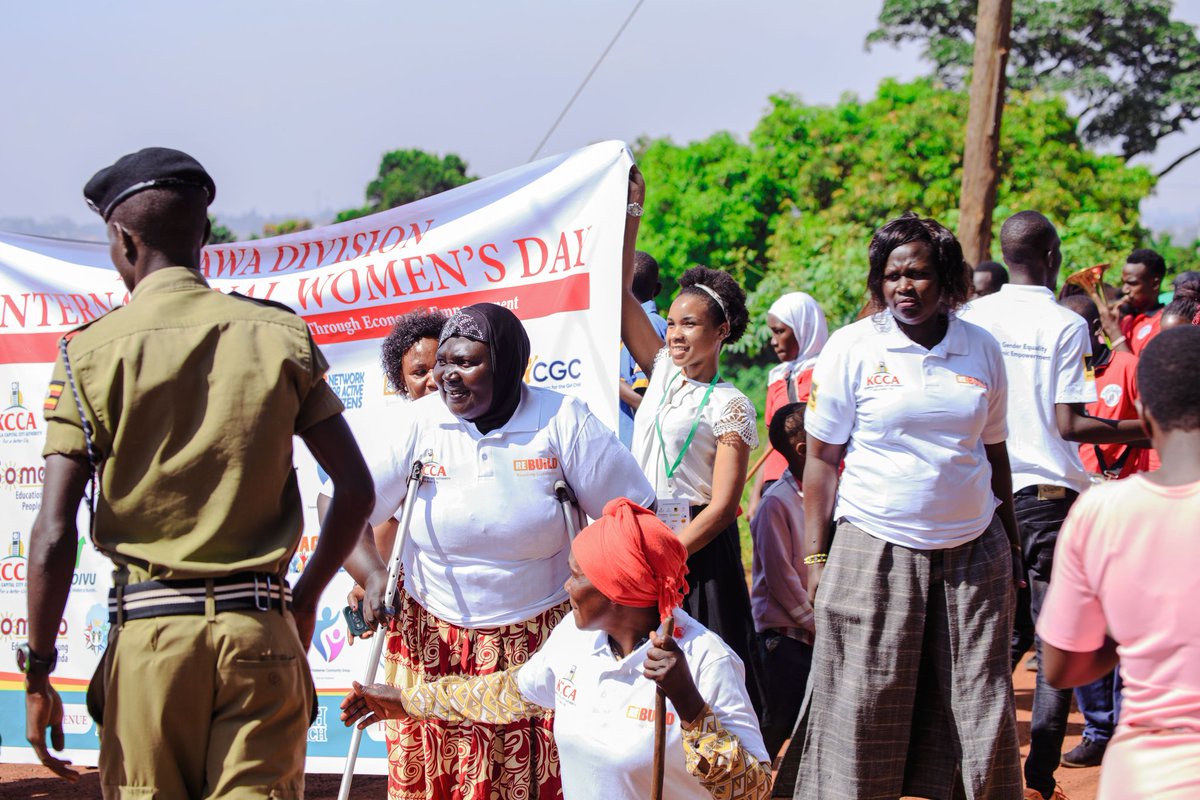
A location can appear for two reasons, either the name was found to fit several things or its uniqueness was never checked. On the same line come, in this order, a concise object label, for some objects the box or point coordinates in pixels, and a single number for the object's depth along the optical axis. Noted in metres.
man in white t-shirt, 5.39
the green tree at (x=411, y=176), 44.88
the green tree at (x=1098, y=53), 34.84
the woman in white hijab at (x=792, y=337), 7.76
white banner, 5.52
